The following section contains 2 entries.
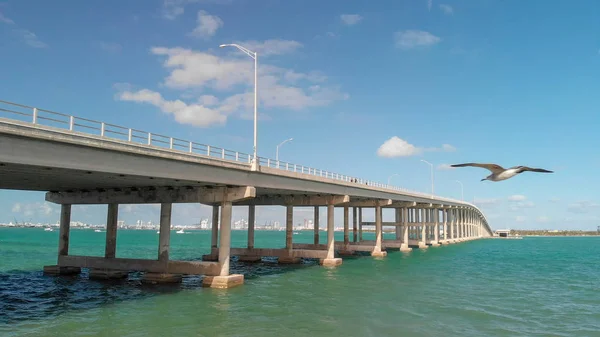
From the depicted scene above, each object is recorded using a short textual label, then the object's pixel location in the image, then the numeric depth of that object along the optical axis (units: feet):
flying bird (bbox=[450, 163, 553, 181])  40.22
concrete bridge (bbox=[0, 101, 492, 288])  79.20
